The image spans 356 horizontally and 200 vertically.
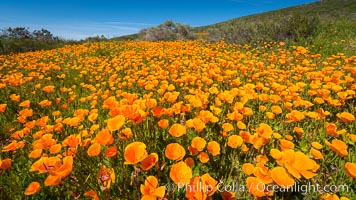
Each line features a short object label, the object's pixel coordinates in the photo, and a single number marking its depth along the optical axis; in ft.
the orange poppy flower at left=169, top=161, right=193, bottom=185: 1.15
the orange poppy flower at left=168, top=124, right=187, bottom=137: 1.60
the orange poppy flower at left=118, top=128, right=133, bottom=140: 1.53
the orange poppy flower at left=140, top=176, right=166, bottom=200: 1.09
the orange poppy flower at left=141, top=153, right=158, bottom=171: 1.28
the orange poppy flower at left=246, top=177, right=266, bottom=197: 1.17
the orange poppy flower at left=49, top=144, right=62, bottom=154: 1.59
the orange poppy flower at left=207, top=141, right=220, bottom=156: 1.59
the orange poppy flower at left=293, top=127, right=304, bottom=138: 2.02
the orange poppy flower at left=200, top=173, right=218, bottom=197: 1.10
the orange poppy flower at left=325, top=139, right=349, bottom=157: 1.35
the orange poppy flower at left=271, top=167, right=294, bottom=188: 1.06
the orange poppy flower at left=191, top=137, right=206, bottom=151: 1.52
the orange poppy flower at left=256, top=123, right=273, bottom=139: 1.58
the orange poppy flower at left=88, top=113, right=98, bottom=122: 2.11
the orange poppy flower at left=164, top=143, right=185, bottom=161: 1.30
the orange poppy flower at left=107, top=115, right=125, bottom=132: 1.40
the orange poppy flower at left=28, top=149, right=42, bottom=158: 1.61
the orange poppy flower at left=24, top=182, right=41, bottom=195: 1.32
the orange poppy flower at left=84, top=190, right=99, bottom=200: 1.31
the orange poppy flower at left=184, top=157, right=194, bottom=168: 1.50
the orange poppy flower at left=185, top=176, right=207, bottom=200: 1.04
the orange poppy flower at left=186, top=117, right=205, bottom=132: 1.72
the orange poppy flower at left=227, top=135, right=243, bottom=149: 1.72
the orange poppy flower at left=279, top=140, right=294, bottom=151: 1.52
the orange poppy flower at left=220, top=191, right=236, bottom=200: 1.21
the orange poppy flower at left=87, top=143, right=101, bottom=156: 1.43
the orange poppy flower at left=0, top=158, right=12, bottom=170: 1.42
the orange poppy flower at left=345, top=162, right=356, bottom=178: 1.15
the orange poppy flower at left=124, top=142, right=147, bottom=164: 1.17
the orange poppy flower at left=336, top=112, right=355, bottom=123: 1.88
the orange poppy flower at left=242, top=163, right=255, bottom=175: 1.35
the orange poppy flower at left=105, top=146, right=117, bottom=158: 1.35
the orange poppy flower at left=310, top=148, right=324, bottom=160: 1.50
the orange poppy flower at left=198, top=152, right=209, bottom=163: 1.52
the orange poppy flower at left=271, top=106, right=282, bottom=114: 2.29
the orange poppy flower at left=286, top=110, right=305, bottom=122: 1.90
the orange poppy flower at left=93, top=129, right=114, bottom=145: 1.34
